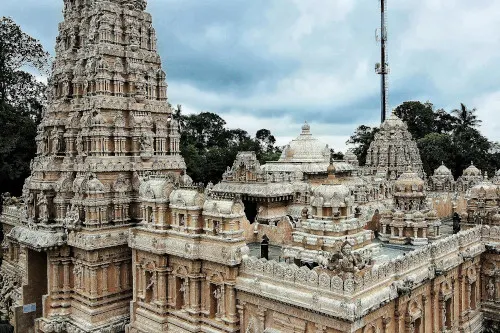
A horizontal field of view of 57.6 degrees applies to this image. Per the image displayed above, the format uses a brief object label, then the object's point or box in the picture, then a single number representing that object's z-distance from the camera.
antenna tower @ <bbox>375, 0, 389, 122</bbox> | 57.44
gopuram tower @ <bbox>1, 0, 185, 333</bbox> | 20.72
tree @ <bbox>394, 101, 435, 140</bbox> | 78.88
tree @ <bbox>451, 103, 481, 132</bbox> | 71.56
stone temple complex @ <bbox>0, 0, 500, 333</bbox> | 15.25
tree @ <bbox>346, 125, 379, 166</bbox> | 75.56
